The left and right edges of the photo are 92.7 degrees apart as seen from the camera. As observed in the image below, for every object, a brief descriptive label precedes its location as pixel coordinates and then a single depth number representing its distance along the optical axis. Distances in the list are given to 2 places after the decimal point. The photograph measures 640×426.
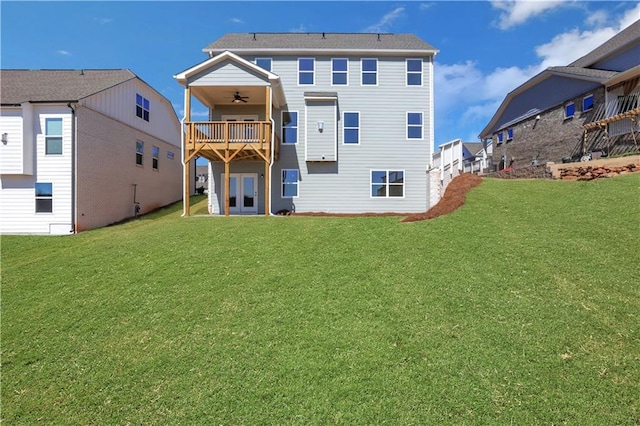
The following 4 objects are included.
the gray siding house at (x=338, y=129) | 15.74
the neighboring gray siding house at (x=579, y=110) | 14.87
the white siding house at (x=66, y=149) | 12.52
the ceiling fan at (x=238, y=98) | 14.77
